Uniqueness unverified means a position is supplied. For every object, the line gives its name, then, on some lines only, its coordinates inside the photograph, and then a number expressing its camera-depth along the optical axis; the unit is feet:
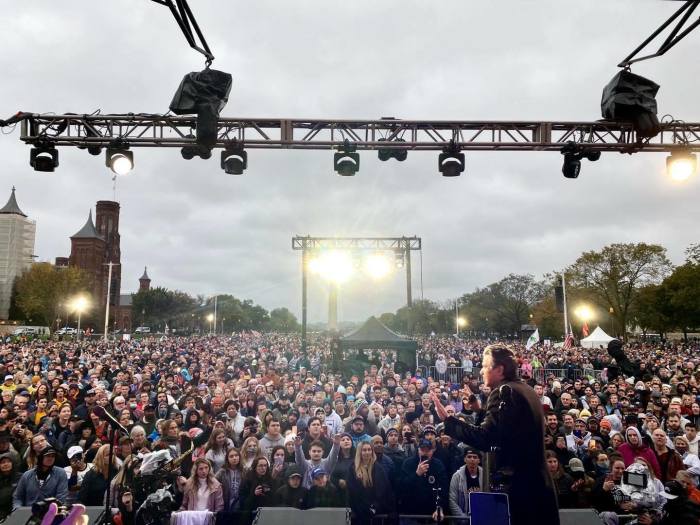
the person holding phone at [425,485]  19.77
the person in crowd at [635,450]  21.93
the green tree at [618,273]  172.14
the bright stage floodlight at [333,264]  80.84
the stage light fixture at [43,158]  24.81
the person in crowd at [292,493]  19.15
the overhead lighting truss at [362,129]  25.07
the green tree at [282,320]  430.61
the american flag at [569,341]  64.89
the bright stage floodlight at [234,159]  25.82
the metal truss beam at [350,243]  75.97
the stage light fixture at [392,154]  26.99
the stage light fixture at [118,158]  25.20
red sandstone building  326.24
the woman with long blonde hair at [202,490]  18.37
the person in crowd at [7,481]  18.61
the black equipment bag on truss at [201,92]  20.56
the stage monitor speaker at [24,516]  14.74
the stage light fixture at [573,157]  26.09
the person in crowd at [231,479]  19.38
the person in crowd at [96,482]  19.26
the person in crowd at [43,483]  18.72
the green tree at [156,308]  300.20
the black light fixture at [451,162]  26.43
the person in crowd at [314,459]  21.48
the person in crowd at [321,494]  19.08
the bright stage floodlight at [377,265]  82.64
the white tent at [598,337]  111.14
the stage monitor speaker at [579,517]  15.26
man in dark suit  10.96
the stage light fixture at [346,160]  26.45
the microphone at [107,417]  13.89
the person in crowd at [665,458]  21.67
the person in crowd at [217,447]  21.91
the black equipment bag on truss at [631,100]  20.57
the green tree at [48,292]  227.40
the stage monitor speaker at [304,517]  14.52
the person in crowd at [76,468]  20.20
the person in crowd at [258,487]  19.07
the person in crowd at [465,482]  18.85
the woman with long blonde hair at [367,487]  19.27
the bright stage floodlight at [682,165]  25.54
